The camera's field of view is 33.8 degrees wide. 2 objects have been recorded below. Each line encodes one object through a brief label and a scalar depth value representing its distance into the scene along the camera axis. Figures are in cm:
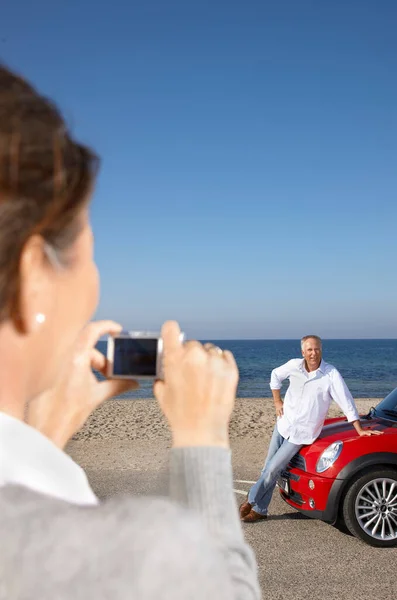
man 724
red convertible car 665
